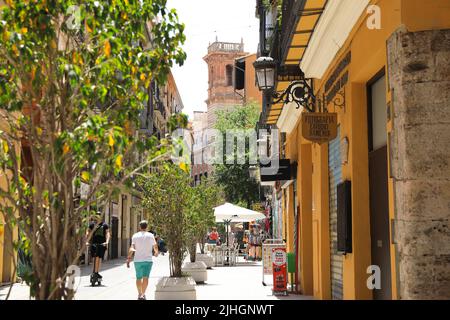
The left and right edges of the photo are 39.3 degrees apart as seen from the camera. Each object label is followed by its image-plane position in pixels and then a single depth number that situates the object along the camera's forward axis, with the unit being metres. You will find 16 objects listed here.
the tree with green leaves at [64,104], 4.62
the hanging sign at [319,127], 9.84
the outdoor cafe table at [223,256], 27.25
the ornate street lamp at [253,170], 33.28
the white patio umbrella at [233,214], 27.64
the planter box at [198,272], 17.20
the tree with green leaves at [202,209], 15.51
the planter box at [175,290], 12.03
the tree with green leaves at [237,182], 45.03
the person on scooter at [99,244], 16.14
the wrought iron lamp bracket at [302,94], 11.38
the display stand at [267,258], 15.74
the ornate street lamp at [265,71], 11.22
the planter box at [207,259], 24.16
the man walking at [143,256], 12.08
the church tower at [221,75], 76.12
